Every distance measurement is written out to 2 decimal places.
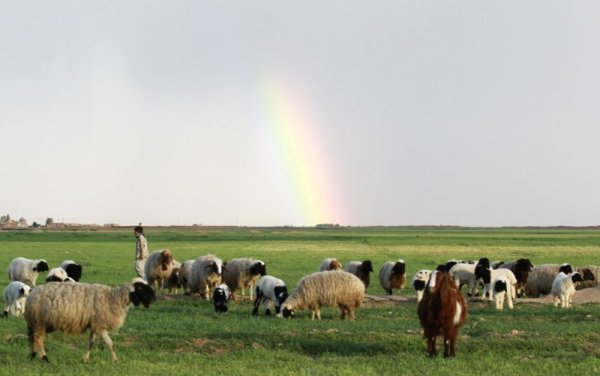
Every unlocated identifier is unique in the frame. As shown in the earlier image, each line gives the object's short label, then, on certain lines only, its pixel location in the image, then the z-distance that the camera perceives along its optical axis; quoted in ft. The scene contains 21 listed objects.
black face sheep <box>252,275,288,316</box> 65.62
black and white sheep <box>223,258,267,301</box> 79.56
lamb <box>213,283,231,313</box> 67.67
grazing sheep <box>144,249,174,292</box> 87.20
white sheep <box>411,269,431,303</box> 72.38
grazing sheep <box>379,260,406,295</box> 89.04
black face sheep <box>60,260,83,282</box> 76.69
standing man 82.07
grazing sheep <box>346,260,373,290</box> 87.97
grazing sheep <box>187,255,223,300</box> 78.79
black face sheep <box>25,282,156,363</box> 44.47
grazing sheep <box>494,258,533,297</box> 89.20
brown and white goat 44.39
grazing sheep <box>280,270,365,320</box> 62.75
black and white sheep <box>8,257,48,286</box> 86.22
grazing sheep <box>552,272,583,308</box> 74.08
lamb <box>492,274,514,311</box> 70.08
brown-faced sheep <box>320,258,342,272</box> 86.04
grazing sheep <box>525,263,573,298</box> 89.51
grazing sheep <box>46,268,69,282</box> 69.15
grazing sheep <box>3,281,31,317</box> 61.36
